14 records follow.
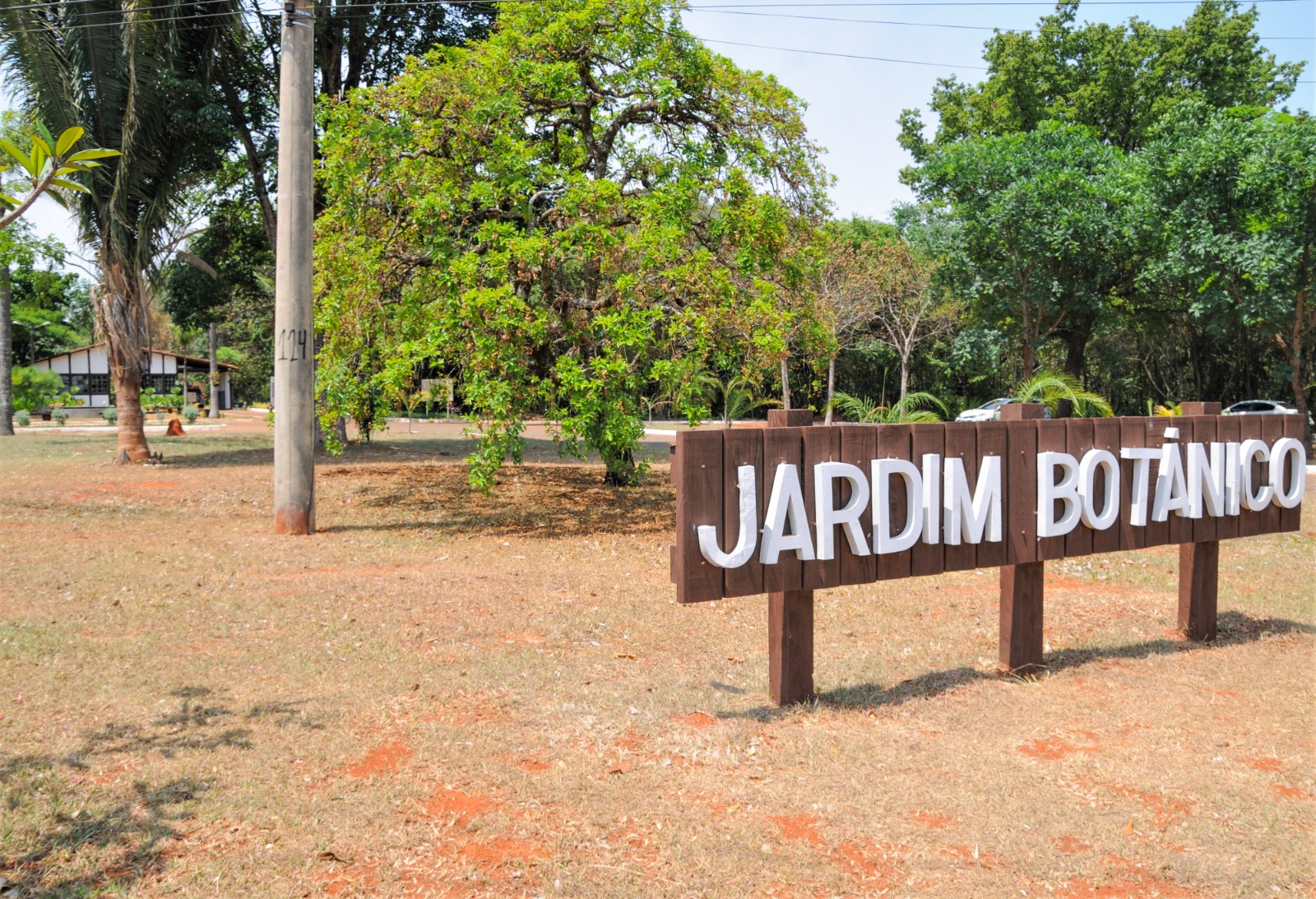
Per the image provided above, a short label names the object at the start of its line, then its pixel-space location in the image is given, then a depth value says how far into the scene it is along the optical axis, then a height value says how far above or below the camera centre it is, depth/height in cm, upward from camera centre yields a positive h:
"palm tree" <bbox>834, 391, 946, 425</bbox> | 1384 -16
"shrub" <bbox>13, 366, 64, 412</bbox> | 4025 +86
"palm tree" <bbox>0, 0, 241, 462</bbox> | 1530 +514
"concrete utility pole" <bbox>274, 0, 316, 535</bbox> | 1055 +149
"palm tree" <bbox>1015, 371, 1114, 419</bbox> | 1304 +10
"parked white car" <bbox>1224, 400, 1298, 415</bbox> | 2701 -18
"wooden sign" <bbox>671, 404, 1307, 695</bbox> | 471 -54
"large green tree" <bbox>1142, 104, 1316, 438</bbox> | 2072 +421
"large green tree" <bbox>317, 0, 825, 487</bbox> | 1096 +227
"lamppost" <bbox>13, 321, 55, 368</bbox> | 5028 +333
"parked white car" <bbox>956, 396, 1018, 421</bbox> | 2953 -34
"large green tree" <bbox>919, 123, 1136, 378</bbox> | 2462 +468
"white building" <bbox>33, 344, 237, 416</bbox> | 5441 +205
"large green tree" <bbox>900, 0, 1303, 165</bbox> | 2978 +1050
